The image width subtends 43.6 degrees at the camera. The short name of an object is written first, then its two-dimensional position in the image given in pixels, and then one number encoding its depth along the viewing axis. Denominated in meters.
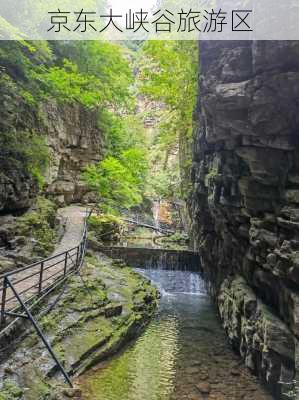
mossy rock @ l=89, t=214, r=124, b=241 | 23.80
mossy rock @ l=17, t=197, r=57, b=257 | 14.48
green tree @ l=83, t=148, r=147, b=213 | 18.94
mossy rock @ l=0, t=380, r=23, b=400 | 6.73
